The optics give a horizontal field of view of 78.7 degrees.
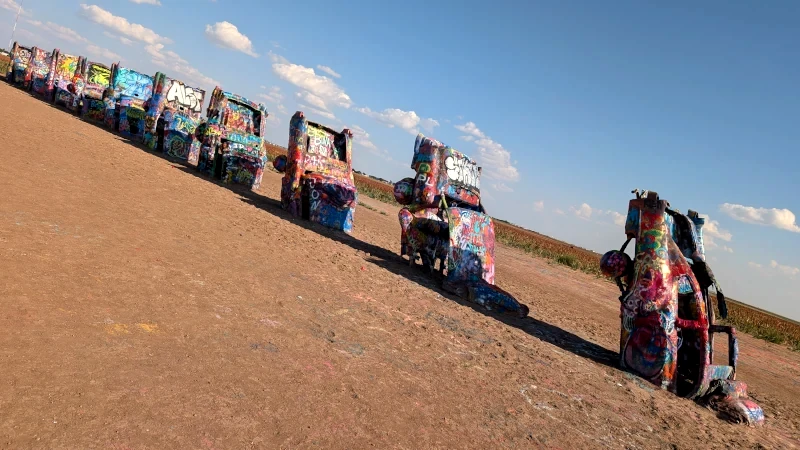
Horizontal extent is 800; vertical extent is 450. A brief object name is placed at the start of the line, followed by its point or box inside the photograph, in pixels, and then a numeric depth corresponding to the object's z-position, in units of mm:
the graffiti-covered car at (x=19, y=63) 28053
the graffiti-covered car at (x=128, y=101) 17656
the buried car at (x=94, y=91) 20125
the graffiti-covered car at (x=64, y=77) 21938
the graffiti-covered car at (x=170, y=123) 15922
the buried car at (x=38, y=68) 25281
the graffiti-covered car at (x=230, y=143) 13453
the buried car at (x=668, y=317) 5914
